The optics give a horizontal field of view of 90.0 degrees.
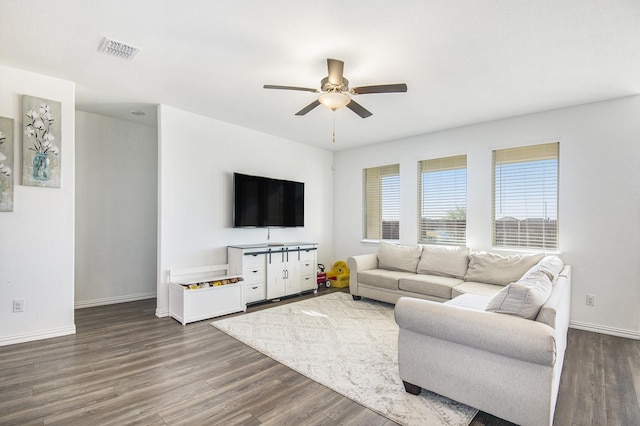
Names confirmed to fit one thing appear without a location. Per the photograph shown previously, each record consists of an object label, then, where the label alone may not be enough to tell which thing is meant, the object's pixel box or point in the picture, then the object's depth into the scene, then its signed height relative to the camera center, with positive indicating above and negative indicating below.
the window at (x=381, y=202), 5.77 +0.21
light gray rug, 2.12 -1.31
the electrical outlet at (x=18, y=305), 3.18 -0.93
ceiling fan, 2.72 +1.10
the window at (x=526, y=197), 4.12 +0.24
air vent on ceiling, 2.63 +1.39
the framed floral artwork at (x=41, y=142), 3.23 +0.72
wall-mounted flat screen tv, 4.84 +0.18
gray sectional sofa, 1.76 -0.82
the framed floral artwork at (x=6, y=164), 3.12 +0.46
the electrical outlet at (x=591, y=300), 3.73 -1.00
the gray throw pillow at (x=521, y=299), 1.90 -0.52
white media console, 4.58 -0.85
